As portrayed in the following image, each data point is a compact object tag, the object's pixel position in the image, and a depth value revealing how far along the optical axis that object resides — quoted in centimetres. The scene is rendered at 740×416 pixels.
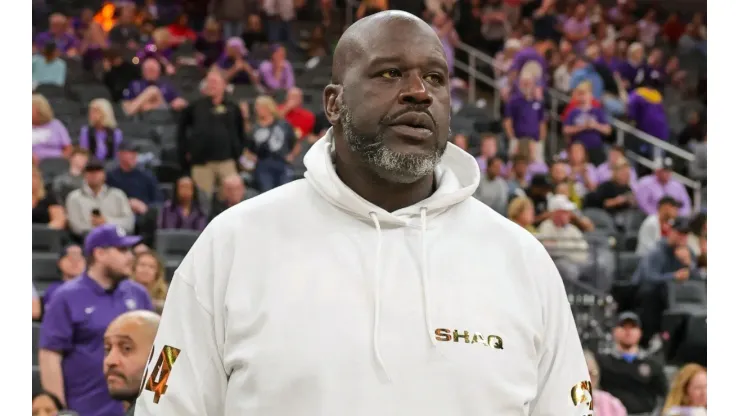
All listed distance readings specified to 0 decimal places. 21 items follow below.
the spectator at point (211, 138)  1716
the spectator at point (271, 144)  1748
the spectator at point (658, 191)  1870
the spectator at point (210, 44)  2169
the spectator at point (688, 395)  1337
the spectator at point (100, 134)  1725
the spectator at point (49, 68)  1987
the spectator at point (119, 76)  1952
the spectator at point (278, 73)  2083
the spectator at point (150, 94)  1906
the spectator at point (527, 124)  2017
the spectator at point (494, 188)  1747
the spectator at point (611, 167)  1922
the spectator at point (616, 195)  1855
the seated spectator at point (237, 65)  2056
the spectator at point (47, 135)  1722
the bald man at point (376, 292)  407
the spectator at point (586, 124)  2044
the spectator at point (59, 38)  2061
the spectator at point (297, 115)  1919
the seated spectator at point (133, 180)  1628
